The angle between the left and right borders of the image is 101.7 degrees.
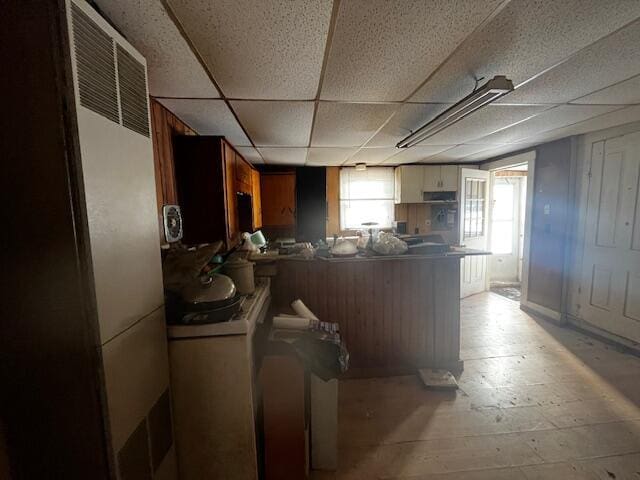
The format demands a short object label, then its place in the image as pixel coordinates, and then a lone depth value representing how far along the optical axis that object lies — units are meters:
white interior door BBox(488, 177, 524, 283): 5.50
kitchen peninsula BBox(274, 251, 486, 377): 2.35
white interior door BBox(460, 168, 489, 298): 4.44
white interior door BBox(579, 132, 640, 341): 2.68
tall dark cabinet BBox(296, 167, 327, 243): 4.35
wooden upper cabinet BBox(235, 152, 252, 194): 2.57
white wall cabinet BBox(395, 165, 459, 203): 4.68
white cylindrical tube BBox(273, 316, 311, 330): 1.63
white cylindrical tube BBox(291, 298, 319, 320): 1.87
